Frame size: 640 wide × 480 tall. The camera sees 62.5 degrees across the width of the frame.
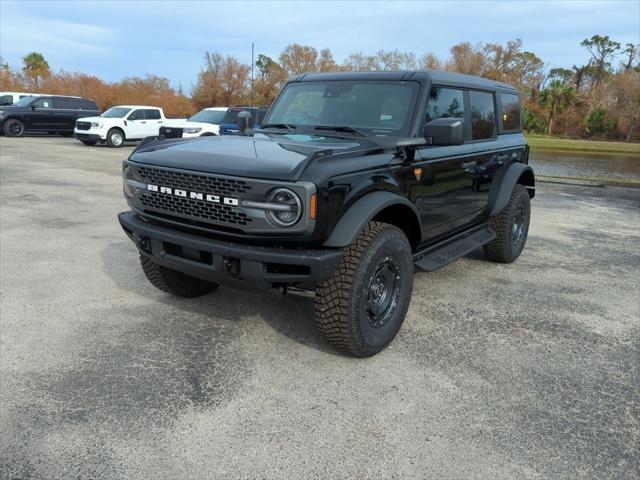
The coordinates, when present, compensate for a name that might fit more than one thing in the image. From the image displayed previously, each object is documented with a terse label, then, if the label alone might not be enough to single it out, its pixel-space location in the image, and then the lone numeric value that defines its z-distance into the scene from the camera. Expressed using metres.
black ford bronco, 2.99
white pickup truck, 19.04
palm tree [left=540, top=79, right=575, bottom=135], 64.56
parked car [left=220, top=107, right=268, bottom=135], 16.48
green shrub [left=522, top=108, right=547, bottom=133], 59.99
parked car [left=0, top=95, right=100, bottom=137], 21.23
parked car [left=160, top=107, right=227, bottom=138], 17.38
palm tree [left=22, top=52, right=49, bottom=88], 44.64
